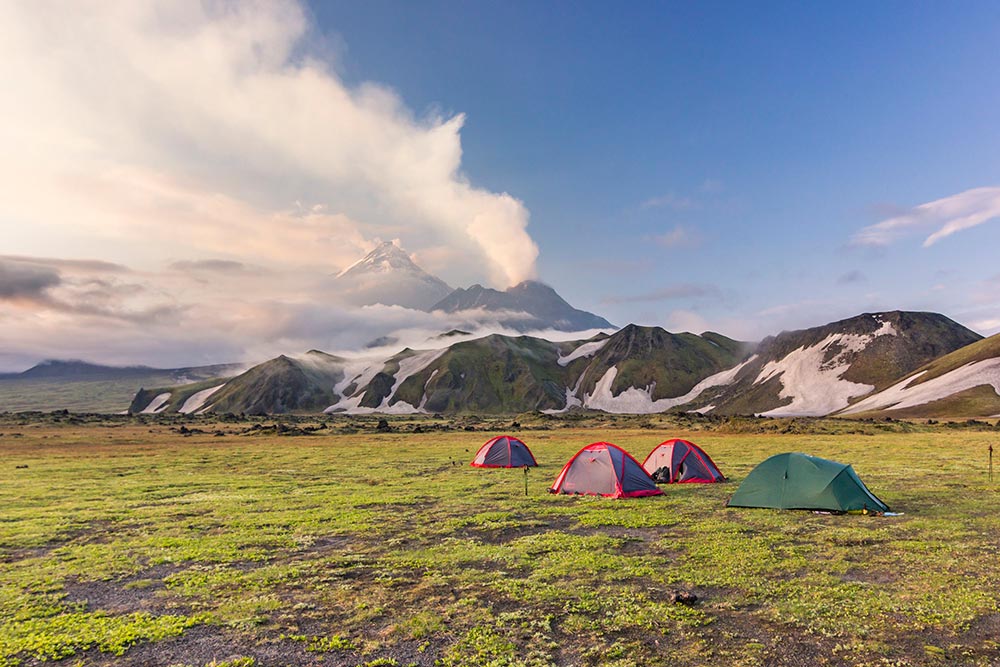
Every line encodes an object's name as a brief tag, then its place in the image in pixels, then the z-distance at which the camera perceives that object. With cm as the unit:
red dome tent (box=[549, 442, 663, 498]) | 2648
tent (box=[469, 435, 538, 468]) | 4050
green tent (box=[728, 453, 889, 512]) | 2211
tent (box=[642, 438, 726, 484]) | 3150
